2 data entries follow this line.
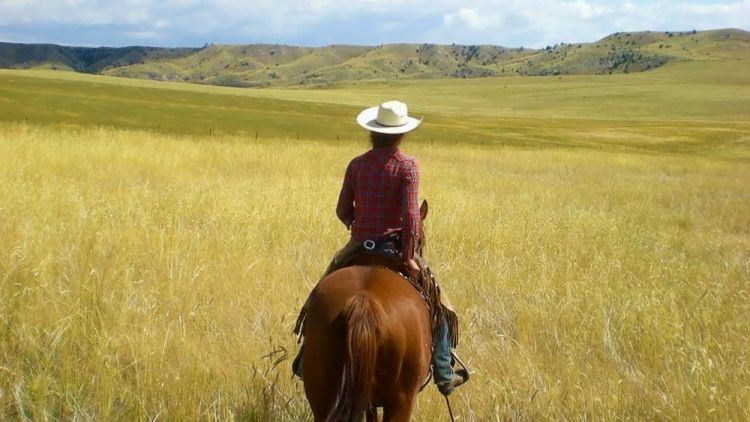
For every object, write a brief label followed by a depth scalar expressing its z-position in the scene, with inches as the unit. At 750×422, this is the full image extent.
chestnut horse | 118.9
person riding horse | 161.0
